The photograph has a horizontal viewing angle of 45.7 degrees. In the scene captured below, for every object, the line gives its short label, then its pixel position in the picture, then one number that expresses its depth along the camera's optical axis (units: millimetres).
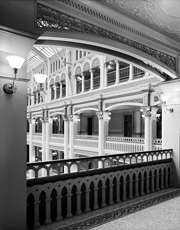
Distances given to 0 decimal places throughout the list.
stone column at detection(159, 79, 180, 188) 4988
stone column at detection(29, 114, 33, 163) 19781
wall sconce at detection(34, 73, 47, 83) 5164
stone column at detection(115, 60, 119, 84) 10533
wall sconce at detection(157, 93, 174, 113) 4984
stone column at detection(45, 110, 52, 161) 17031
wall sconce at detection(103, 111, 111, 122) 11453
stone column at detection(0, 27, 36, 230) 2611
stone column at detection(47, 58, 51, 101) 16875
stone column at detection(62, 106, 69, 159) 14686
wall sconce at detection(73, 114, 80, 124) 14041
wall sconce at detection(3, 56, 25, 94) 2541
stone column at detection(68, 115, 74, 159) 14125
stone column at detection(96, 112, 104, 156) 11592
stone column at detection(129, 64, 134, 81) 9650
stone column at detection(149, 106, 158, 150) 8808
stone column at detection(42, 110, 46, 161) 17375
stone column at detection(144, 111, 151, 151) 8934
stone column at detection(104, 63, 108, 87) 11305
